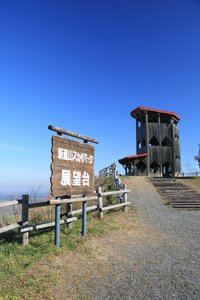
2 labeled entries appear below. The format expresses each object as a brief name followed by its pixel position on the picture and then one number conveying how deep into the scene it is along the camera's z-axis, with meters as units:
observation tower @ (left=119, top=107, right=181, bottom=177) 25.62
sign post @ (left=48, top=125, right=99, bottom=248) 5.26
